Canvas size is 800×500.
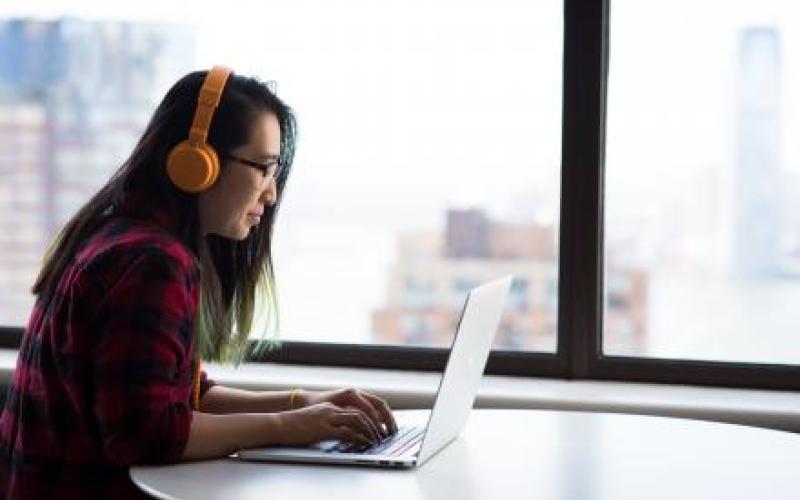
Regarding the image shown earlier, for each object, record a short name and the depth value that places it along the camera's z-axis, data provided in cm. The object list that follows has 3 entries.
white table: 214
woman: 220
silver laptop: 224
